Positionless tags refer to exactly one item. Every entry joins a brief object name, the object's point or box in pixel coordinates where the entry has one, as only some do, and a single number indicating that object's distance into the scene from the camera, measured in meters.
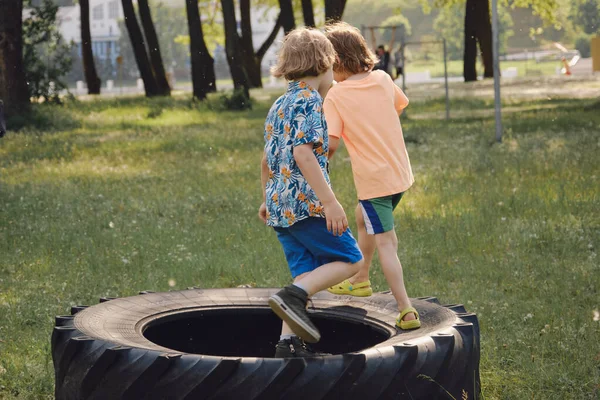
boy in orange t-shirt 4.72
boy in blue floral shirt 4.26
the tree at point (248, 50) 39.91
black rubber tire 3.68
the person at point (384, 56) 26.29
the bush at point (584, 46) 97.19
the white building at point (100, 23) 135.12
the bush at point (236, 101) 27.25
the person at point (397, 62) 33.38
